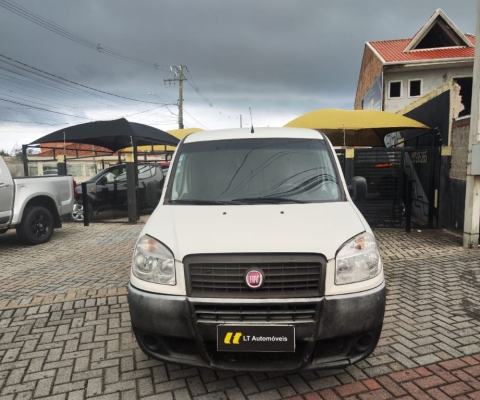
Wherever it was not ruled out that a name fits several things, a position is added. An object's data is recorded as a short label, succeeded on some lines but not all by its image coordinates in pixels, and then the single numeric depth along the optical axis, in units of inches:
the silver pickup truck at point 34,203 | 286.0
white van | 93.7
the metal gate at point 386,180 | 349.4
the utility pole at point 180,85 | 1347.4
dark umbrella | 414.3
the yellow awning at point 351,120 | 358.3
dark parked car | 440.8
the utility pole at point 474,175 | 256.2
